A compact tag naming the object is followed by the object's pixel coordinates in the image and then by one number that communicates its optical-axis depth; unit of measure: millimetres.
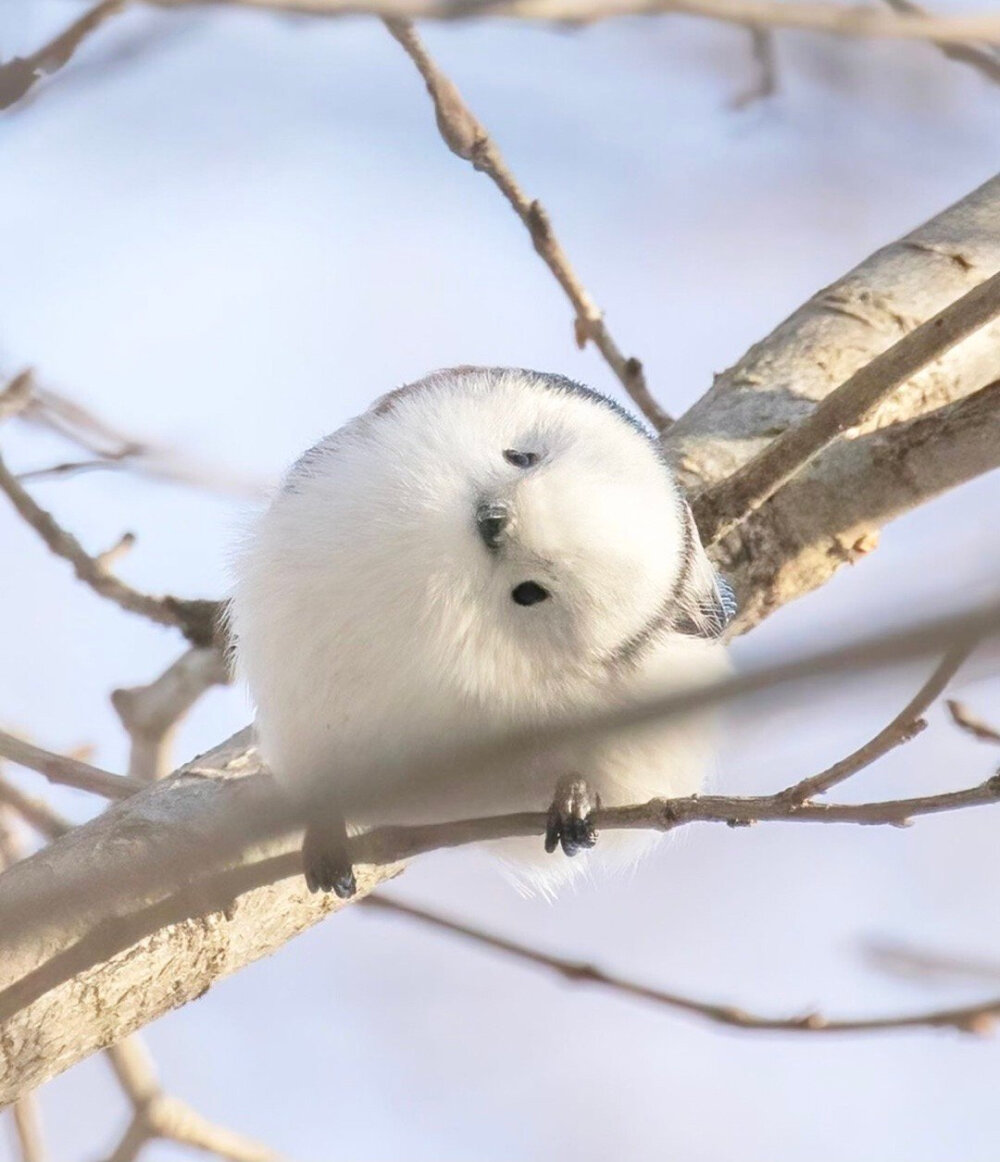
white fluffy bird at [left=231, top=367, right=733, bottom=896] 3459
